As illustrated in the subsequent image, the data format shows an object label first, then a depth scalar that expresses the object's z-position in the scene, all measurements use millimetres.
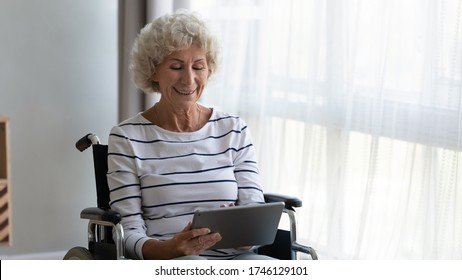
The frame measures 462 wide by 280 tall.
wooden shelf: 5371
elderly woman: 4094
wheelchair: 3953
